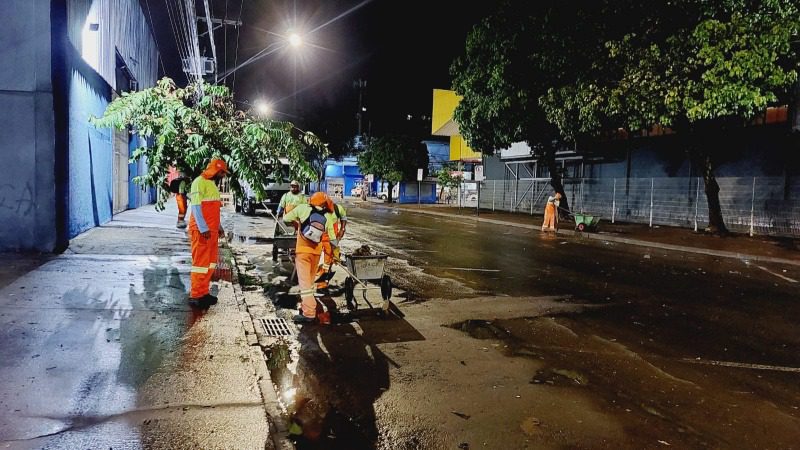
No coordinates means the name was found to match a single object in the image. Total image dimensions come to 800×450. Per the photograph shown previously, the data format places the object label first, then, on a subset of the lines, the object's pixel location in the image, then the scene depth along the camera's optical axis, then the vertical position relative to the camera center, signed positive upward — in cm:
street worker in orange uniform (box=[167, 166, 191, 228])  1066 +6
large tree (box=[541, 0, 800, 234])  1417 +344
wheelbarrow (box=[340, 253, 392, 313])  725 -107
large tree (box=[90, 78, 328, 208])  906 +86
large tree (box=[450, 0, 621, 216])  1945 +485
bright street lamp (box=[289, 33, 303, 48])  1774 +470
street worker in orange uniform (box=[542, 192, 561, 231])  2082 -88
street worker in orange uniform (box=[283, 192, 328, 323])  660 -68
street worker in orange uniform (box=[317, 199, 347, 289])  698 -70
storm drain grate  631 -162
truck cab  2678 -53
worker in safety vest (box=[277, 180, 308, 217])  1108 -20
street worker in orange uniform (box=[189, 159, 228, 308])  690 -60
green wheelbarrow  1994 -102
